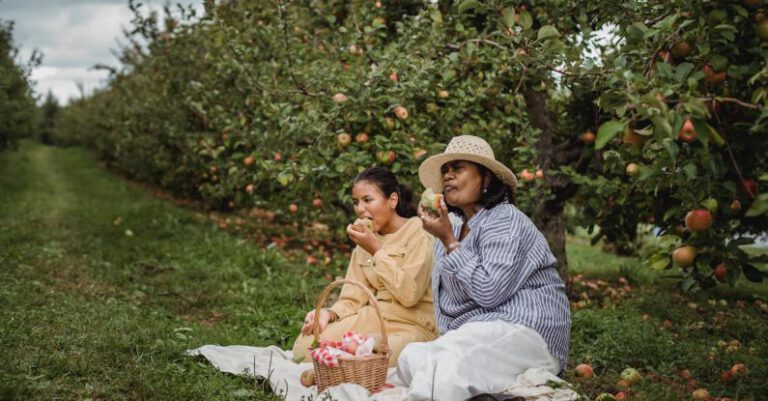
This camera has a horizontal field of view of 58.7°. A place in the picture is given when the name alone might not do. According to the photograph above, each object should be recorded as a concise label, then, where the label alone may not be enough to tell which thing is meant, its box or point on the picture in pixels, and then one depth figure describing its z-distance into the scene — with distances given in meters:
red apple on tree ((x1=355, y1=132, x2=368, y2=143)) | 4.93
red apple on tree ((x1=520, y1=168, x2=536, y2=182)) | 5.00
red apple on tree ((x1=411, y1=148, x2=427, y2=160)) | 4.76
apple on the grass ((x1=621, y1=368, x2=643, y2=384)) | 3.72
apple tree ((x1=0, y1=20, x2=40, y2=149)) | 11.44
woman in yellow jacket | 3.81
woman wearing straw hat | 3.02
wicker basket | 3.36
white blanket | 3.00
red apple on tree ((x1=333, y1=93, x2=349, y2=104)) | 4.85
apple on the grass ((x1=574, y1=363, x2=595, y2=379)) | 3.81
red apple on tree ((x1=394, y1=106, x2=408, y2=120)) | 4.81
